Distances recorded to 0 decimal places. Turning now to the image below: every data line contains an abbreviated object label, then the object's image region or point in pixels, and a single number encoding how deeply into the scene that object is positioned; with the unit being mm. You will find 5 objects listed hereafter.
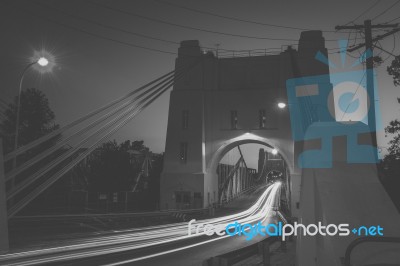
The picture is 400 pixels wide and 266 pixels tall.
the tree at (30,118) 29219
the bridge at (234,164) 6906
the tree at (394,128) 21438
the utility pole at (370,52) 13429
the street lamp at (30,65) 15293
